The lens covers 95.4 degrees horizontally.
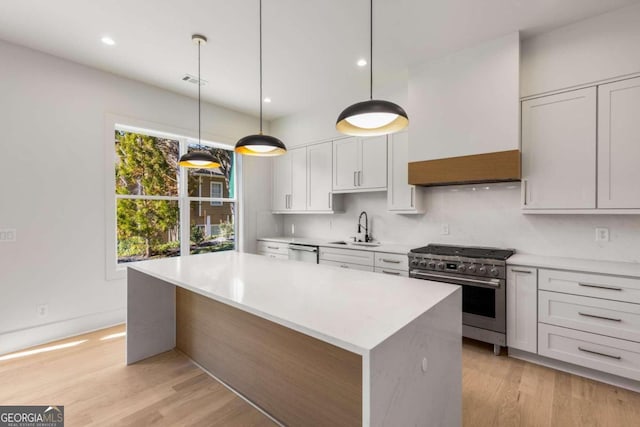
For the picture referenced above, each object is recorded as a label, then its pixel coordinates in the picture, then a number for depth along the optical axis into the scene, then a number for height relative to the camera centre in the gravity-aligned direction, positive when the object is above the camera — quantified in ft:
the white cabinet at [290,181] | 15.23 +1.69
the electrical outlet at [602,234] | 8.33 -0.64
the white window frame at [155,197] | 11.05 +1.06
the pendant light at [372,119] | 4.73 +1.68
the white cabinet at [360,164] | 12.10 +2.09
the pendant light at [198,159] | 8.40 +1.54
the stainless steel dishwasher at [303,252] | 13.29 -1.91
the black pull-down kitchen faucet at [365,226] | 13.47 -0.68
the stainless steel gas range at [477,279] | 8.55 -2.11
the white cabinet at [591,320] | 6.88 -2.74
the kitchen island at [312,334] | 3.53 -2.17
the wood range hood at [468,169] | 8.60 +1.37
